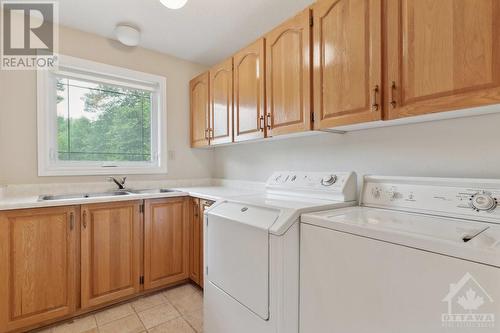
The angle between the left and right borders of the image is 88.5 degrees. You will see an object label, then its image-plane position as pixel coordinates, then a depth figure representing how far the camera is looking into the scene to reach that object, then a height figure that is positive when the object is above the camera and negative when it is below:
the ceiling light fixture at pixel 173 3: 1.56 +1.00
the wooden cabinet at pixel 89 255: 1.64 -0.67
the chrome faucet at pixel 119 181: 2.43 -0.14
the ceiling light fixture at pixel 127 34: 2.20 +1.15
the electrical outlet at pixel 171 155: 2.83 +0.13
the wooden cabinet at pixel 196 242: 2.25 -0.68
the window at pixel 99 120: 2.21 +0.45
